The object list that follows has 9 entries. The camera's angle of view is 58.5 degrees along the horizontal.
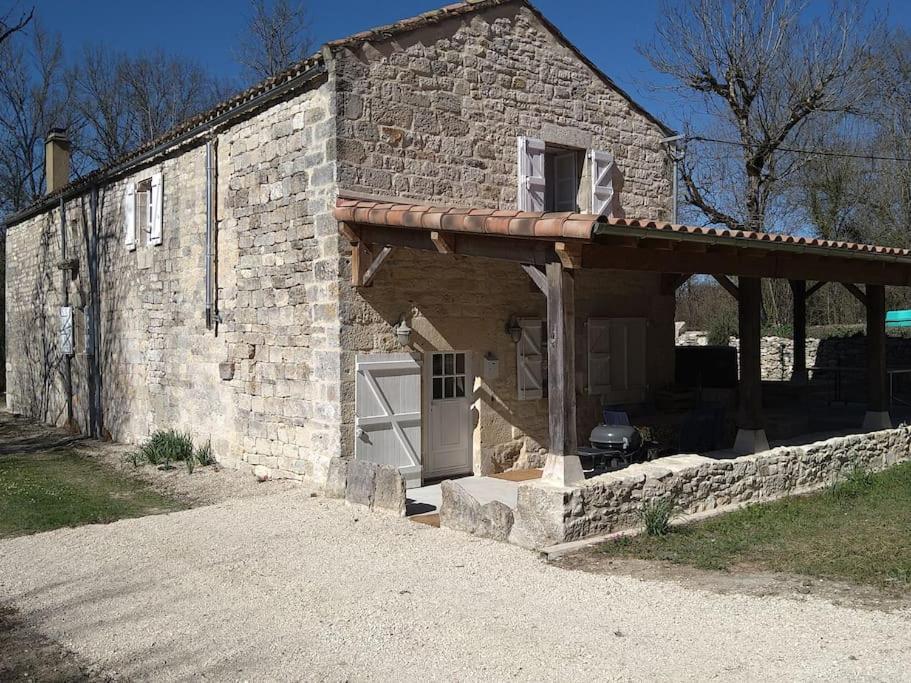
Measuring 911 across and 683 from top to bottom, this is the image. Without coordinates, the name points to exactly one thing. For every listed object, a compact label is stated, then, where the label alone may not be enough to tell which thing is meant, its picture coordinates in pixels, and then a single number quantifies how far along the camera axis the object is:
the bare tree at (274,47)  22.62
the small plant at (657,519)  6.51
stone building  8.02
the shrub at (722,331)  21.85
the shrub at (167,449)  10.73
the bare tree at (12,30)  11.58
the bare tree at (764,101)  16.66
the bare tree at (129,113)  25.61
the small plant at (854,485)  8.16
